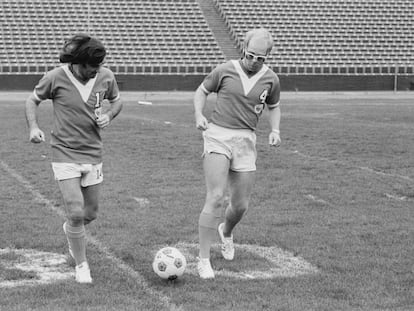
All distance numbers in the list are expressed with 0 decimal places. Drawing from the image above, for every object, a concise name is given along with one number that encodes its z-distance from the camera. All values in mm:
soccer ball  5680
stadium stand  38594
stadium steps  41219
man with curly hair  5656
